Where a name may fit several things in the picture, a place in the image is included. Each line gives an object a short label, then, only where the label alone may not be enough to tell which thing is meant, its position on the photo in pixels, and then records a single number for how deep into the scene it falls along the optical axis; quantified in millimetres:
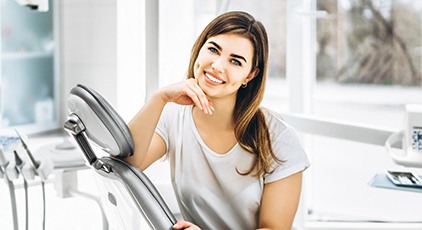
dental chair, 2180
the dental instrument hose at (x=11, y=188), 2936
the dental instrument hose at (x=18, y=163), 2942
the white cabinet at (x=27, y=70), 3130
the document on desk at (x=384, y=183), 2743
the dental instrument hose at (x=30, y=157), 2930
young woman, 2422
